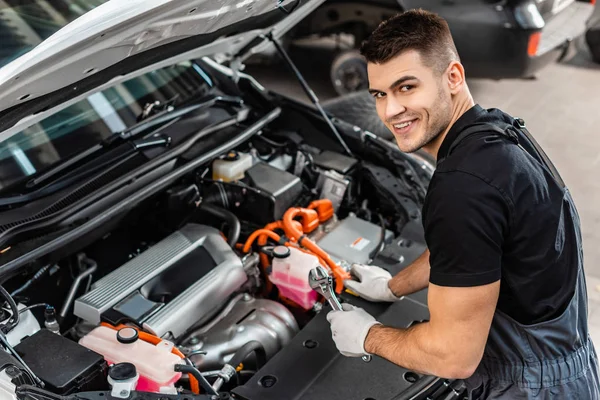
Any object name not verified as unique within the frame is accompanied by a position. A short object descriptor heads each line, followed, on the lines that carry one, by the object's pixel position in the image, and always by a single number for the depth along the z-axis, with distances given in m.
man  1.47
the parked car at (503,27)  4.75
